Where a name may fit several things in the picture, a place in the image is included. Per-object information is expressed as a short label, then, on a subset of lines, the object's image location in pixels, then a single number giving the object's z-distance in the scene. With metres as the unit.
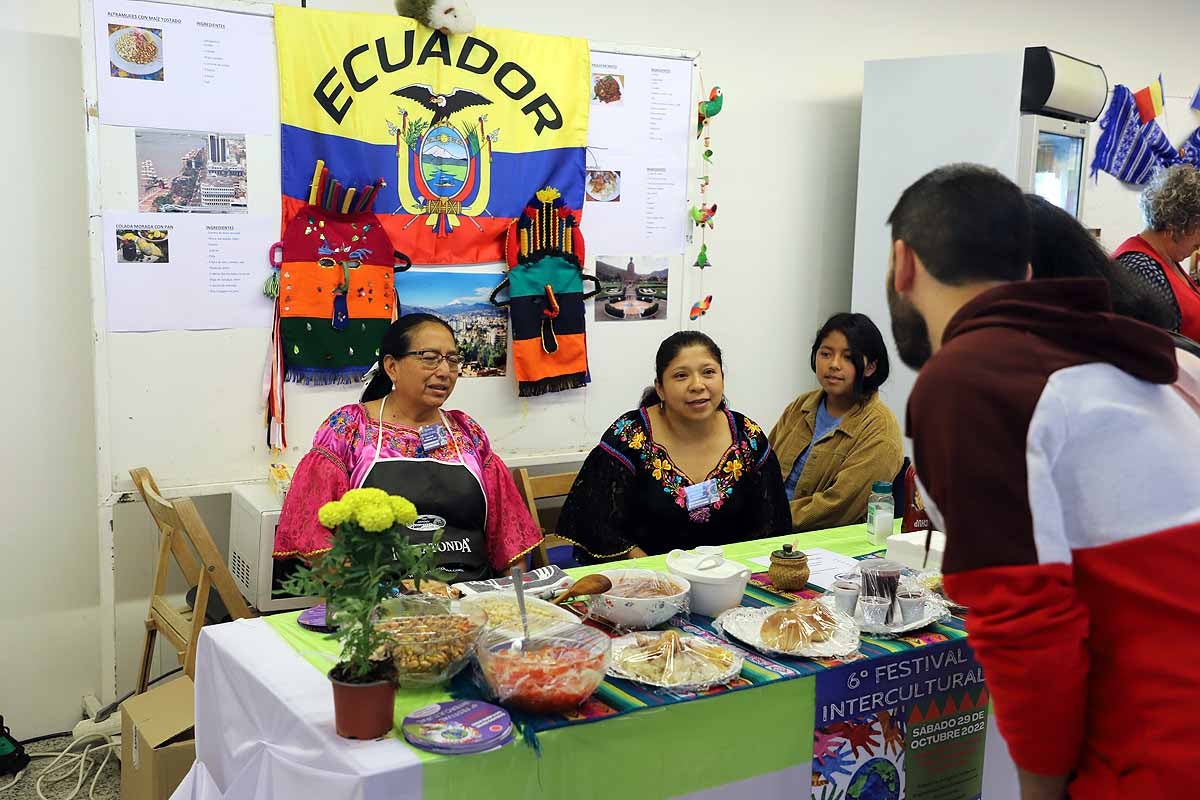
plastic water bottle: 2.72
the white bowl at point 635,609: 2.00
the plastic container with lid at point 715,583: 2.13
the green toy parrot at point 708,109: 4.08
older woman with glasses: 2.82
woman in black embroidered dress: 2.91
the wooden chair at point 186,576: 2.71
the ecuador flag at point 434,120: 3.39
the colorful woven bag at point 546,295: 3.82
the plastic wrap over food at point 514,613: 1.87
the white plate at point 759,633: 1.91
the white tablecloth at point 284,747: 1.51
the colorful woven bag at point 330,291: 3.41
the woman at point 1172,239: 3.30
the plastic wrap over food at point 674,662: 1.77
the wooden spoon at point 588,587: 2.07
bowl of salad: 1.64
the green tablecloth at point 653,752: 1.57
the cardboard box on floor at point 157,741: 2.54
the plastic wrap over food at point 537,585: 2.15
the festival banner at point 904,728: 1.89
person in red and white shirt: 1.23
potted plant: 1.55
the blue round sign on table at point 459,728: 1.53
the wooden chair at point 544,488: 3.56
